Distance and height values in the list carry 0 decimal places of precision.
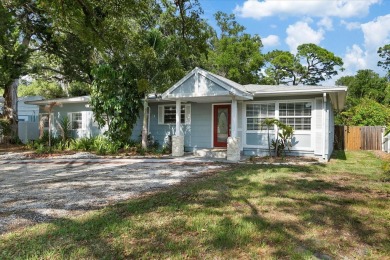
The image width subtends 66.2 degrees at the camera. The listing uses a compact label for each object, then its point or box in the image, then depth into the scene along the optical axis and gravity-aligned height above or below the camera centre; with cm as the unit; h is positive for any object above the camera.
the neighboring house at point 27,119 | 1945 +129
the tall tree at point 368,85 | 3616 +604
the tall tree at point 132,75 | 1278 +256
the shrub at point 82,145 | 1480 -66
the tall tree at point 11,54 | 1407 +377
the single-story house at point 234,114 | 1168 +78
